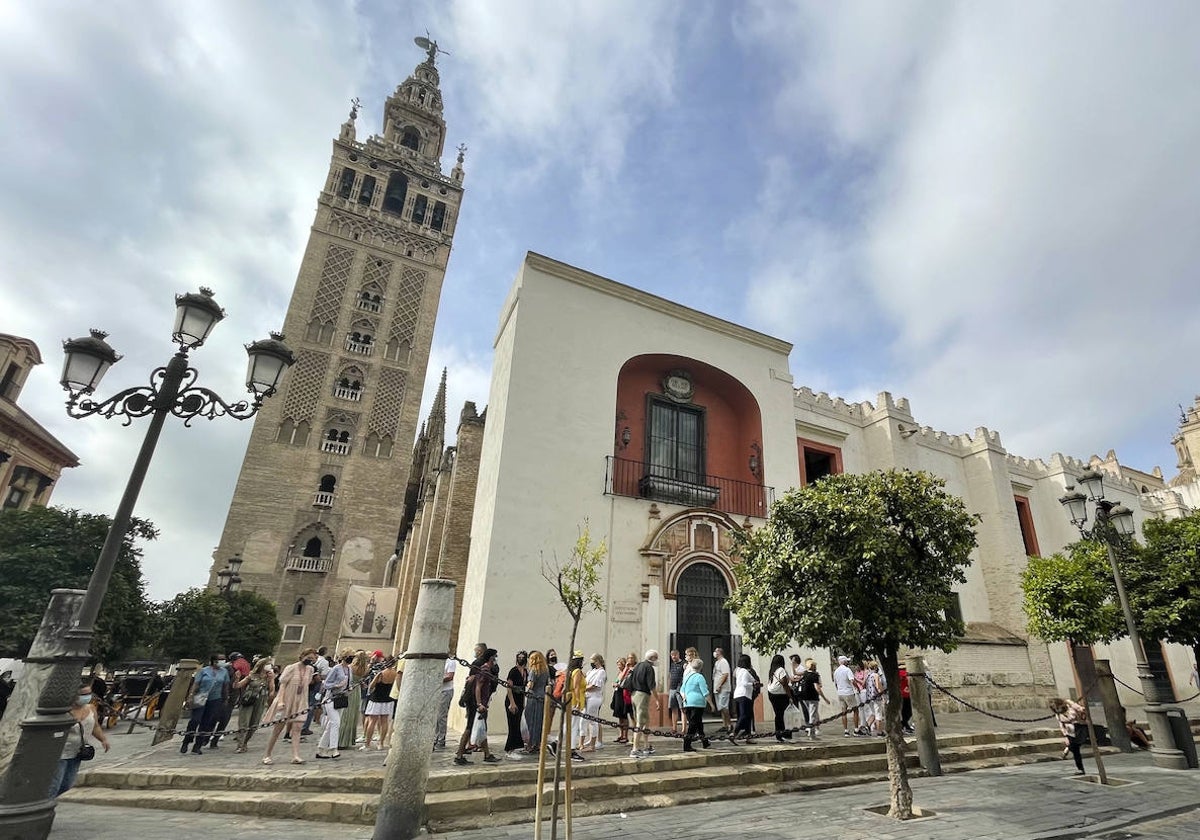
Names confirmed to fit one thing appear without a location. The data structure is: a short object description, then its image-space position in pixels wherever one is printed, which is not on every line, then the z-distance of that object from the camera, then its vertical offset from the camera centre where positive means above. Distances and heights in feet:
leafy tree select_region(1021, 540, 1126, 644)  37.70 +5.78
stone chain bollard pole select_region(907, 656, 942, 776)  27.43 -2.31
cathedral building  35.04 +13.93
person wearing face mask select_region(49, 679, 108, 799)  17.39 -3.21
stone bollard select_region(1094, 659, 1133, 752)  33.19 -1.04
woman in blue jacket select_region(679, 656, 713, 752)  26.25 -1.35
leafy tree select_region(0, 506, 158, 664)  42.24 +4.41
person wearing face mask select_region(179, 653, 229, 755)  29.17 -2.71
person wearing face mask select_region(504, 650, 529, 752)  24.71 -2.00
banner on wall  95.07 +5.77
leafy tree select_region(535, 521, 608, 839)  30.89 +4.66
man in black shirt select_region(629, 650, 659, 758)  27.20 -1.06
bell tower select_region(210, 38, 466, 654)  100.42 +47.76
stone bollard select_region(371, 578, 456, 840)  15.74 -1.81
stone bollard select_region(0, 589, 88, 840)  12.59 -2.58
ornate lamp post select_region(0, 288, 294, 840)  12.90 +4.69
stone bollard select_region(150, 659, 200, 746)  32.38 -3.78
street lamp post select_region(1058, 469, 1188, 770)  28.04 +2.73
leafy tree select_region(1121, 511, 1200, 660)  34.91 +6.62
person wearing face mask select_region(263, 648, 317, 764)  24.34 -2.35
